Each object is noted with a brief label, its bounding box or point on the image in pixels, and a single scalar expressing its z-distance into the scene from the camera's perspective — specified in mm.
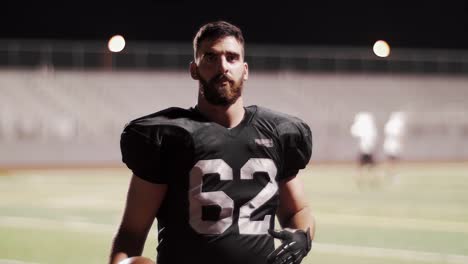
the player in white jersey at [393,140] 22312
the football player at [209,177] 3598
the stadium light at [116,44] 30031
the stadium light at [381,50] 33609
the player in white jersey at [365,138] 19609
